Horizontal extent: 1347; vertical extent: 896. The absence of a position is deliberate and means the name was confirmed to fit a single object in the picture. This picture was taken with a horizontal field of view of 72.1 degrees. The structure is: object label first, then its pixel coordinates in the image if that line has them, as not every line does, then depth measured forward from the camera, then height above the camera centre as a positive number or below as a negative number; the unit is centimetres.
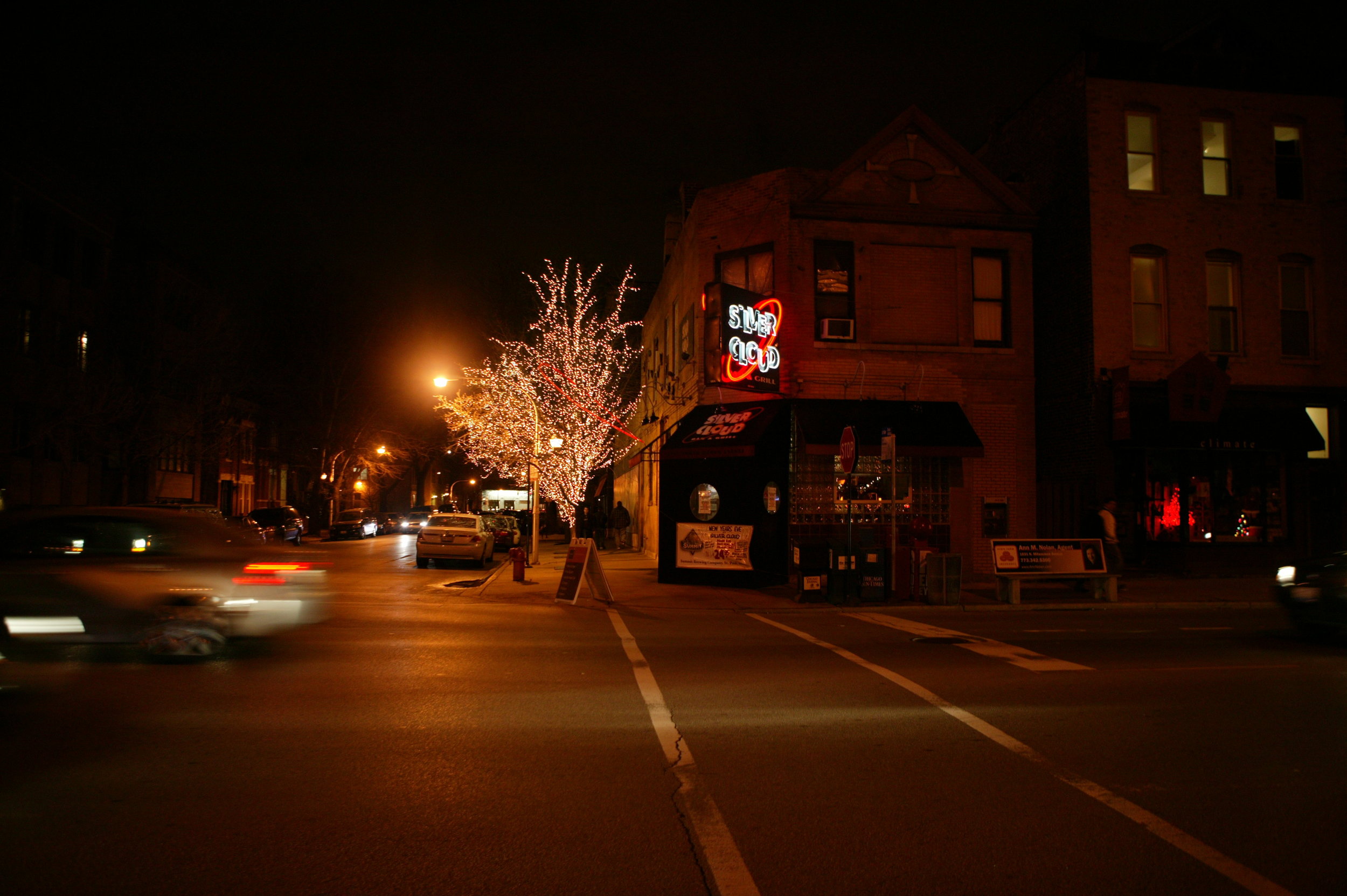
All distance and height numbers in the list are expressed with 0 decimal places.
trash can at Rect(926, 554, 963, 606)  1659 -111
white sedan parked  2519 -73
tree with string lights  3438 +466
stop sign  1614 +116
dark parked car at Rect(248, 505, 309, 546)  3584 -39
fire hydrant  2059 -106
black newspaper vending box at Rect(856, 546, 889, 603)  1698 -105
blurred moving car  889 -70
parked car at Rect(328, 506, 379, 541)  4719 -61
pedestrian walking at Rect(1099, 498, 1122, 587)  1736 -40
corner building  1955 +365
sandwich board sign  1666 -110
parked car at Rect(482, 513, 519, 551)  3456 -63
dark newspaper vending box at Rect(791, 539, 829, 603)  1702 -102
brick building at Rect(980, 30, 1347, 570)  2067 +516
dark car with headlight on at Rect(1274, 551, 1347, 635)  1102 -90
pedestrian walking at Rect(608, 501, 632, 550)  3441 -38
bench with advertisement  1677 -79
